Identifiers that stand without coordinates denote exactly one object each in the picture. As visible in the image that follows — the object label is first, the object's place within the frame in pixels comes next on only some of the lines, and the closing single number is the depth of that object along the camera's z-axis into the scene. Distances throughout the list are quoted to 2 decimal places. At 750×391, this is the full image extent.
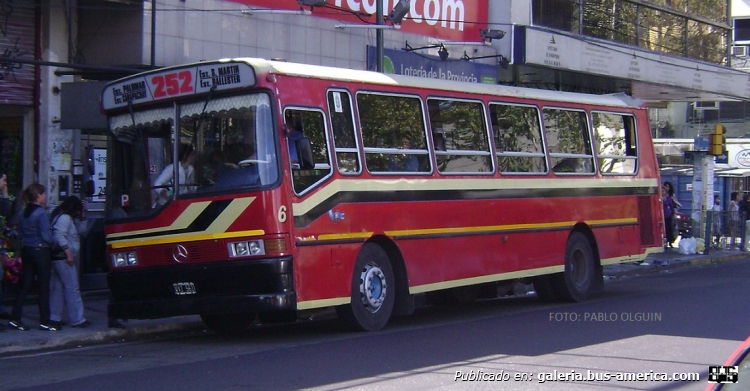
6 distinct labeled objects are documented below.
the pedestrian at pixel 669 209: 25.77
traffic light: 24.92
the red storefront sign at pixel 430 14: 18.72
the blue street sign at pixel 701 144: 25.91
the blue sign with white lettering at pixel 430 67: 19.81
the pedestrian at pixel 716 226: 27.41
